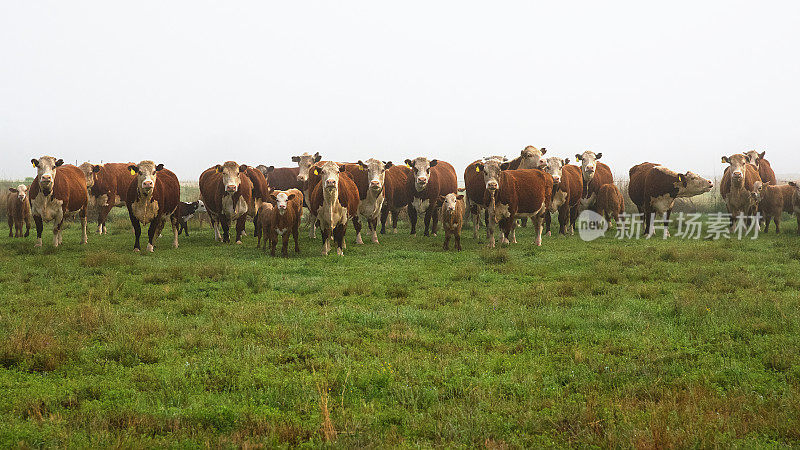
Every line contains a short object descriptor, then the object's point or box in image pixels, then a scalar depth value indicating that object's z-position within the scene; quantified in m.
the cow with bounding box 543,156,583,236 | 16.81
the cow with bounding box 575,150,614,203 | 19.06
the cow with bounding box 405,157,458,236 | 17.23
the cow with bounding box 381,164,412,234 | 18.16
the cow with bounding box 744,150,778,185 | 20.61
